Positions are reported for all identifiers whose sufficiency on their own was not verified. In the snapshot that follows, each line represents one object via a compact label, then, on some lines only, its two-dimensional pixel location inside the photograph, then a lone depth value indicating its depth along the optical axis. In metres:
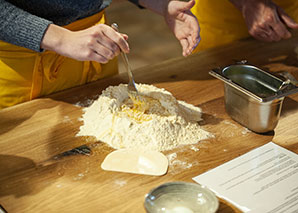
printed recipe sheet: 0.89
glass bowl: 0.83
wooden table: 0.93
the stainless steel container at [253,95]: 1.08
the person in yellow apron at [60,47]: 1.16
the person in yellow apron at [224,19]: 1.76
